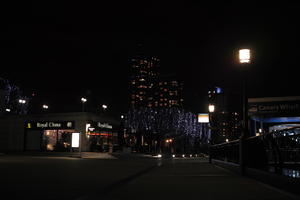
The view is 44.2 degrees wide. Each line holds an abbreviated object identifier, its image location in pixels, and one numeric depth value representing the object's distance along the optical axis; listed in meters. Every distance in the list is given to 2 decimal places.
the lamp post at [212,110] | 30.23
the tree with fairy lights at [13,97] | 81.44
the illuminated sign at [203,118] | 40.03
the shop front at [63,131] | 47.28
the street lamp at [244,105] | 14.05
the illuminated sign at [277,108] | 29.12
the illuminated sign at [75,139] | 35.91
